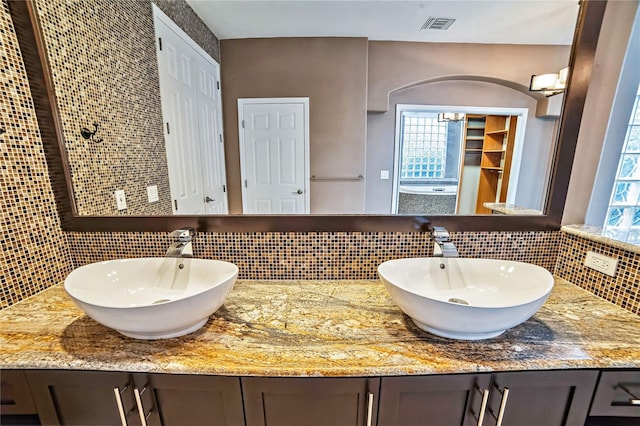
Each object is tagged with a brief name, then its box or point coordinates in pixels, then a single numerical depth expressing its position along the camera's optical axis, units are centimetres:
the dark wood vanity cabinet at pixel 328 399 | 76
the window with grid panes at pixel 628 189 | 120
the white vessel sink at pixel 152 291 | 73
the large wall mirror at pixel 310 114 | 114
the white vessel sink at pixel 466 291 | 73
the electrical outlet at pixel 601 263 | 101
